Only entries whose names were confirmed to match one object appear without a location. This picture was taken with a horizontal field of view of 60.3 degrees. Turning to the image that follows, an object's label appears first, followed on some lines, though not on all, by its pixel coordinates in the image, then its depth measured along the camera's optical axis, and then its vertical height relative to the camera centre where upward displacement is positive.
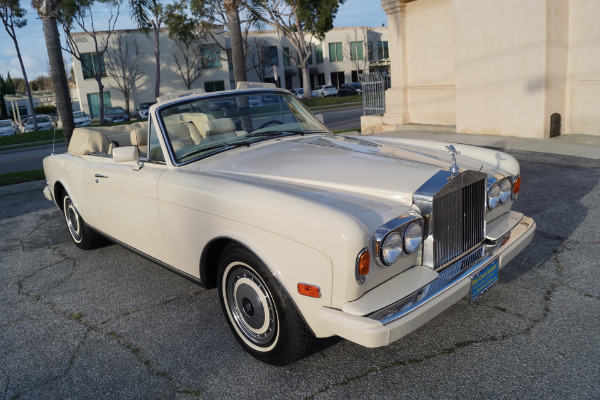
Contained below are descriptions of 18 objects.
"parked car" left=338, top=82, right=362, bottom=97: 45.62 -0.53
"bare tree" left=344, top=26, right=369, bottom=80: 55.84 +3.60
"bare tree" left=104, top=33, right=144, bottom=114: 41.25 +3.19
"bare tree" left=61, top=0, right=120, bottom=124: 31.01 +5.28
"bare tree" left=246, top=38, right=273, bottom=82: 47.97 +3.15
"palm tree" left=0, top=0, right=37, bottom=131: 30.39 +5.77
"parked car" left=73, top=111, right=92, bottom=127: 34.18 -0.72
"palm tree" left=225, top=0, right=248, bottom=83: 10.58 +1.21
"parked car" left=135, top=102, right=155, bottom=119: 38.44 -0.57
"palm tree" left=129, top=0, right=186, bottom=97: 10.19 +1.78
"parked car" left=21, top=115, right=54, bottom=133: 33.19 -0.75
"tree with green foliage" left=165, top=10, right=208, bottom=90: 38.81 +3.53
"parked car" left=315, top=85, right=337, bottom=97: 48.72 -0.50
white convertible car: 2.57 -0.75
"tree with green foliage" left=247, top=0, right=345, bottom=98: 30.08 +4.16
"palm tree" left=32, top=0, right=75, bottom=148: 10.04 +0.89
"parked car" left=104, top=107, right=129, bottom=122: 38.53 -0.73
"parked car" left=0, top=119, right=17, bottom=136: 29.86 -0.76
